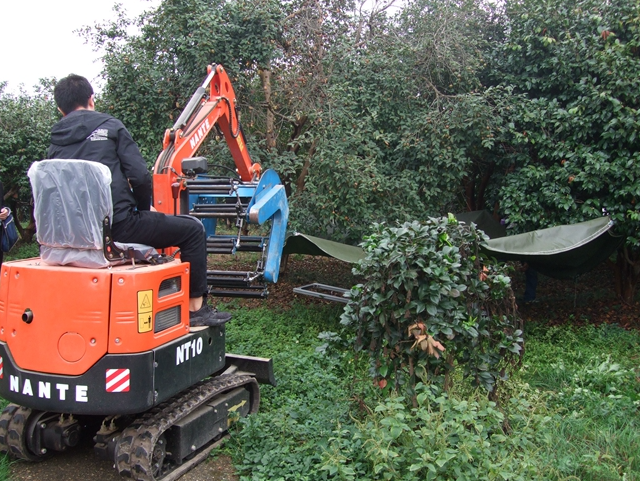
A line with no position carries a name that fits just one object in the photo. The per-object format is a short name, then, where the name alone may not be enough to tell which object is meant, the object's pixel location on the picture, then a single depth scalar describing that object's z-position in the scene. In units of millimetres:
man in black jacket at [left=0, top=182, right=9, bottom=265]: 6328
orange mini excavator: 3182
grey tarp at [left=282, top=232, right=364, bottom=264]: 6352
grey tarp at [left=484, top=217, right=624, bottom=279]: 6137
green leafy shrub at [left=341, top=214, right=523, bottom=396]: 3252
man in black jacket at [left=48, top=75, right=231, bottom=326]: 3387
